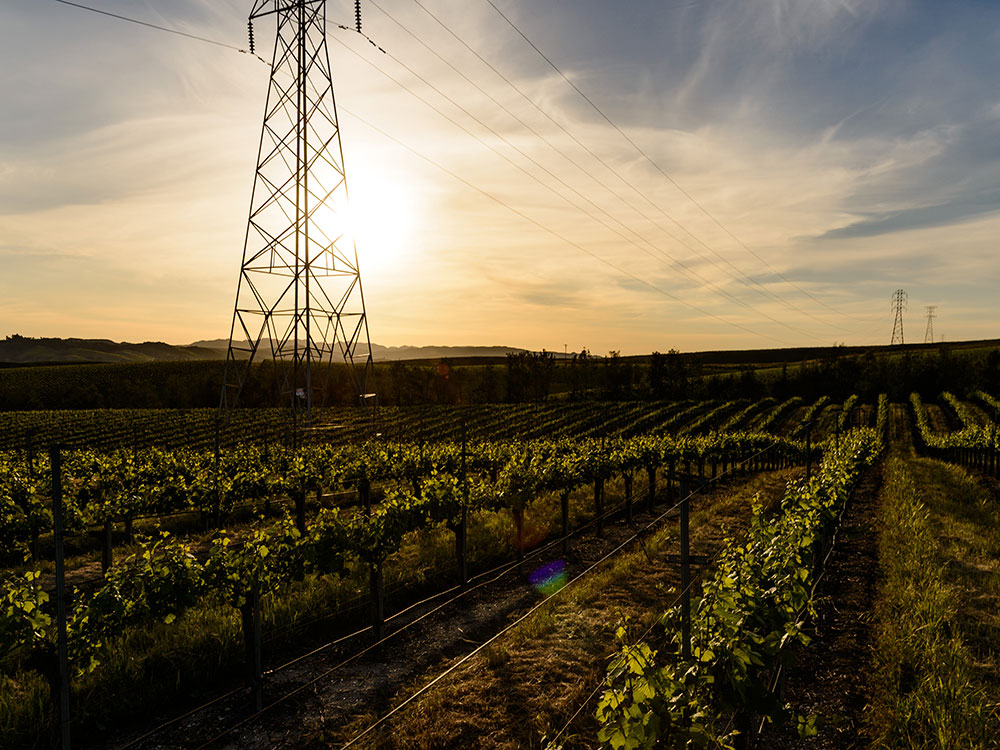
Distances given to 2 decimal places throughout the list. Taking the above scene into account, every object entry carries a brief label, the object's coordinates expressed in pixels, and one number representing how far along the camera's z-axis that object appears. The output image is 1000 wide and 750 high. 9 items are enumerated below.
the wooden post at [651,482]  18.39
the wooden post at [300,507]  15.50
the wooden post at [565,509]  15.62
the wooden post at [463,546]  11.95
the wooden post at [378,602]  9.49
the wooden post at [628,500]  18.31
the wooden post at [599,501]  16.81
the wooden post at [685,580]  4.81
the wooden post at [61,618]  5.45
